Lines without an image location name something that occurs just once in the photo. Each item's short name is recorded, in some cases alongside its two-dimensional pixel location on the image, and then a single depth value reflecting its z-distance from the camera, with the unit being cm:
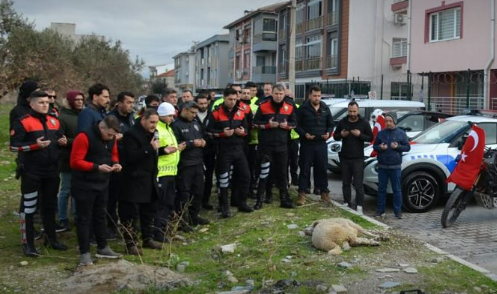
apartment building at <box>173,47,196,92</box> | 9738
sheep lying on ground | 677
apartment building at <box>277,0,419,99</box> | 3459
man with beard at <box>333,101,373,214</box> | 933
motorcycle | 866
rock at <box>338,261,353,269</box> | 614
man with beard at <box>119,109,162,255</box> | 684
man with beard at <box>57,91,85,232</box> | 761
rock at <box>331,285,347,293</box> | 542
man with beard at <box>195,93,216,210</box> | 935
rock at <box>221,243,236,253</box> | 688
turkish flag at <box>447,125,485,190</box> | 851
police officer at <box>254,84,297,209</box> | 898
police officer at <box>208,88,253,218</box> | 859
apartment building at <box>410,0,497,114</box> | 2103
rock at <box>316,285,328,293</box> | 541
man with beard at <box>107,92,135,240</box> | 765
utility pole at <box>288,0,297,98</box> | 2057
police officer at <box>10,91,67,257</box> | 655
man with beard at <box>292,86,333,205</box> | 934
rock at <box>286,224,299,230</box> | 790
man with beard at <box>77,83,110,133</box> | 707
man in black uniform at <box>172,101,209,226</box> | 798
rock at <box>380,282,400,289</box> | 556
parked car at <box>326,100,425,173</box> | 1356
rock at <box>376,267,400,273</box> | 606
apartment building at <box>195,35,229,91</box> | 7475
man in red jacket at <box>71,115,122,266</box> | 625
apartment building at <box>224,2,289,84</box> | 5381
